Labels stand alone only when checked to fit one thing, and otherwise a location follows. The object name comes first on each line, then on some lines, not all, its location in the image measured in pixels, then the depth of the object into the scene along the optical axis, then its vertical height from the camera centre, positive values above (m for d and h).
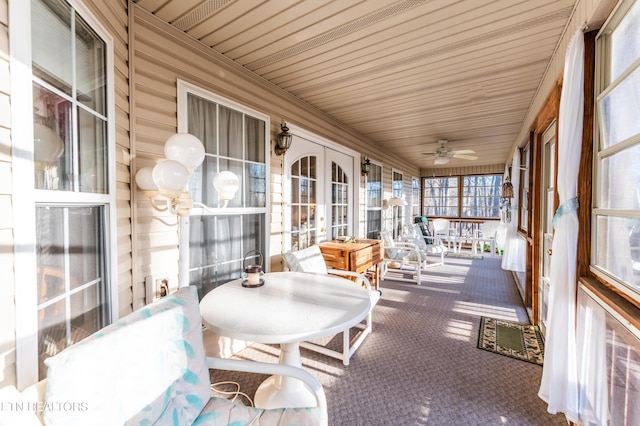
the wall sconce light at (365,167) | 4.71 +0.67
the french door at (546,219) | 2.55 -0.13
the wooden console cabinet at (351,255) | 3.21 -0.59
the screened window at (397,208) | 6.46 -0.04
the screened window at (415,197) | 8.12 +0.29
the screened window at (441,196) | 8.59 +0.32
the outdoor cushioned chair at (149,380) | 0.76 -0.56
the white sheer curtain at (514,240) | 4.17 -0.53
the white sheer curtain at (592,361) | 1.36 -0.82
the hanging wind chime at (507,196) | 4.49 +0.15
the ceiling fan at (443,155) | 5.02 +0.95
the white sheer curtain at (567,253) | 1.55 -0.28
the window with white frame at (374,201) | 5.11 +0.10
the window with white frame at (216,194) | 2.17 +0.13
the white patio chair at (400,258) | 4.63 -0.89
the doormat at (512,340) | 2.34 -1.25
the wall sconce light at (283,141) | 2.82 +0.66
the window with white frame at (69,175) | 1.07 +0.14
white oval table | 1.33 -0.58
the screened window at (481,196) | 8.04 +0.30
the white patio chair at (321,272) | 2.26 -0.67
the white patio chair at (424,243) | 5.72 -0.80
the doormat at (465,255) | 6.62 -1.21
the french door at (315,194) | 3.21 +0.17
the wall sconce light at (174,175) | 1.46 +0.17
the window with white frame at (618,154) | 1.20 +0.26
